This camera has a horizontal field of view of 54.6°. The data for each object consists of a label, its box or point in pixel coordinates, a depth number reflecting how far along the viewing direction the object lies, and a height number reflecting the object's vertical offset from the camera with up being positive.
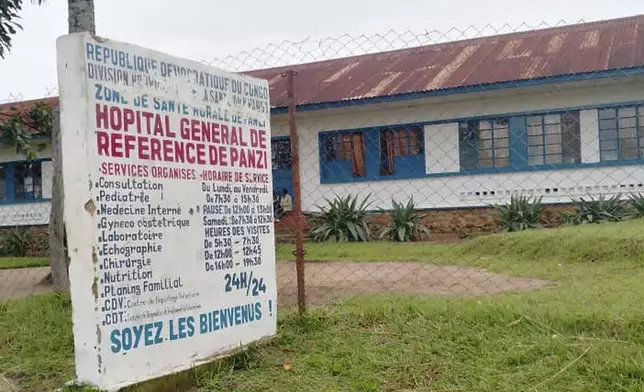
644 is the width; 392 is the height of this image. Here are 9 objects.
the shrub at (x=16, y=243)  15.68 -1.07
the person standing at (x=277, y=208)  14.61 -0.39
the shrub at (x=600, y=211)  11.29 -0.55
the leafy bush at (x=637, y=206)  11.09 -0.47
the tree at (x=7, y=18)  7.26 +2.19
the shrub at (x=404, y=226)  12.64 -0.79
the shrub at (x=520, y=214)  11.80 -0.58
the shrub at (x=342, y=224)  12.77 -0.72
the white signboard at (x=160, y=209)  3.04 -0.07
